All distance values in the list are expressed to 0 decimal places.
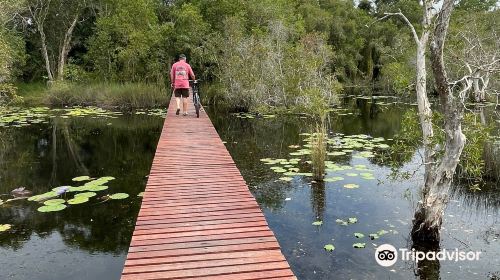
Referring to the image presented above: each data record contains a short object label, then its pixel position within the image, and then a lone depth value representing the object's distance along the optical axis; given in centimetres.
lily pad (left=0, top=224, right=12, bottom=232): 540
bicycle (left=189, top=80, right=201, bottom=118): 1045
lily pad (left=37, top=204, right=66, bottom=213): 596
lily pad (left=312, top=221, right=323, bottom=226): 558
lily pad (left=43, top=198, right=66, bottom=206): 622
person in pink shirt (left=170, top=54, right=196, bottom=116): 952
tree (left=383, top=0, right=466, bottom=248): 454
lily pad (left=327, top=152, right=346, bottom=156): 912
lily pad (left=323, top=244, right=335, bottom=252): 481
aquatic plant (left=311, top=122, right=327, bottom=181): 738
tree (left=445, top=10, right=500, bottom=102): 1873
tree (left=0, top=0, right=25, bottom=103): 1352
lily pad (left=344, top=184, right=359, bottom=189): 699
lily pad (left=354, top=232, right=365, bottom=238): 515
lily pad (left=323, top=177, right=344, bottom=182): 738
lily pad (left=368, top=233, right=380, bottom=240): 513
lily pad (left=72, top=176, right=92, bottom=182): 762
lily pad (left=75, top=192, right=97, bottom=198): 659
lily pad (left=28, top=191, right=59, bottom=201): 651
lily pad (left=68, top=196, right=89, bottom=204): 629
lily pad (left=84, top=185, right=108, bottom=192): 693
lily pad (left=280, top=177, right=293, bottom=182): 736
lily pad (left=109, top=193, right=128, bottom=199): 654
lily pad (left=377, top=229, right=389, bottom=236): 524
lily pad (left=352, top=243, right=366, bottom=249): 486
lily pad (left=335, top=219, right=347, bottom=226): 559
